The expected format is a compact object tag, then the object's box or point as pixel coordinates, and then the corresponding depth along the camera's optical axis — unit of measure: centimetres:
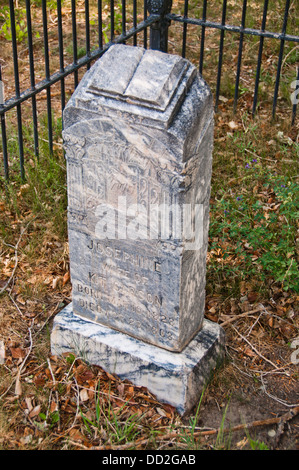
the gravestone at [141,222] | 262
